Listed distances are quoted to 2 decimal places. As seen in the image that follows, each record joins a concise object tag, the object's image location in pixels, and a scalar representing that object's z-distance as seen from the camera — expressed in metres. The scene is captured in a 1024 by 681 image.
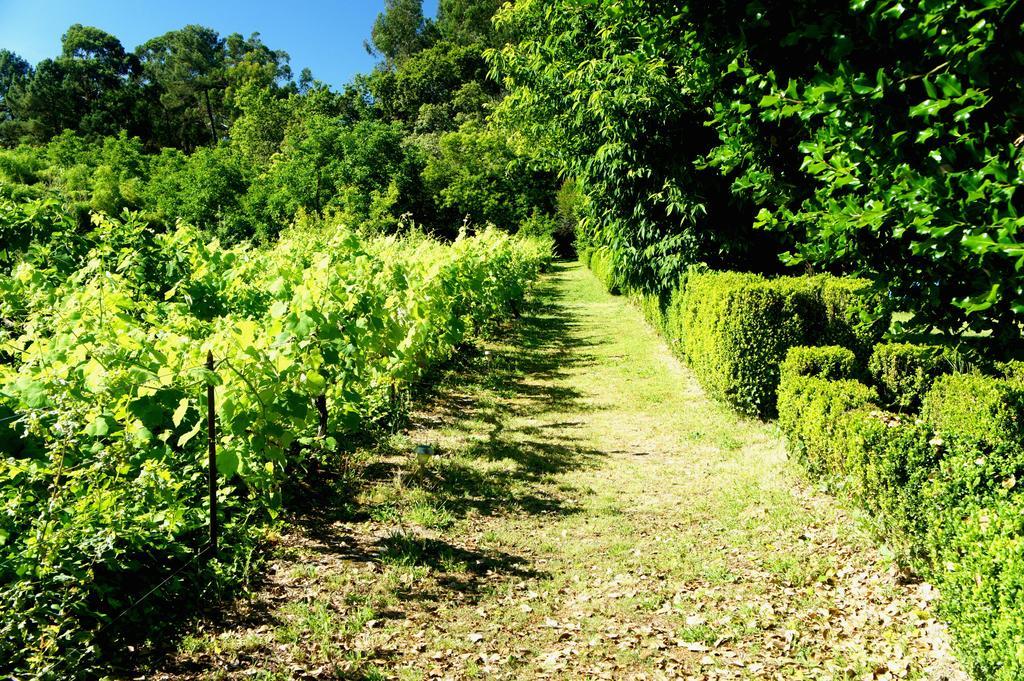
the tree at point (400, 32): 77.00
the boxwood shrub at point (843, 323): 7.71
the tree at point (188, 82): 65.50
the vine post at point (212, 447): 3.73
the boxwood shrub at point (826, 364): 6.32
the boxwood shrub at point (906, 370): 6.30
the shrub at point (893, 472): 3.88
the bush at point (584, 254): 34.59
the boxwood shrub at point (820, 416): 4.97
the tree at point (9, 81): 56.59
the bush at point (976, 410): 3.55
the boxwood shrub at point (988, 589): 2.62
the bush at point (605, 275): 22.36
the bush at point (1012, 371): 5.15
